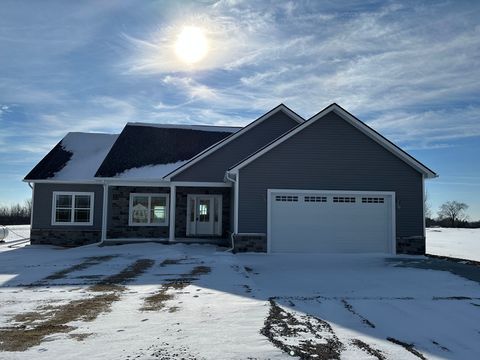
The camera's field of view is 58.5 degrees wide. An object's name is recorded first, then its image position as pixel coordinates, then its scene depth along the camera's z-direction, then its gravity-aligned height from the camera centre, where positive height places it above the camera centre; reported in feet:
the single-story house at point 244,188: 50.34 +3.39
